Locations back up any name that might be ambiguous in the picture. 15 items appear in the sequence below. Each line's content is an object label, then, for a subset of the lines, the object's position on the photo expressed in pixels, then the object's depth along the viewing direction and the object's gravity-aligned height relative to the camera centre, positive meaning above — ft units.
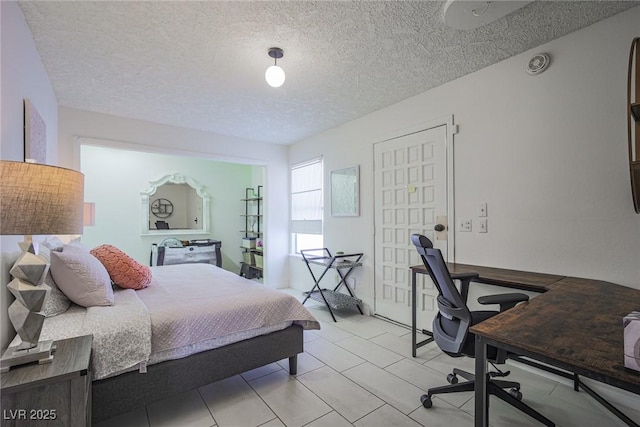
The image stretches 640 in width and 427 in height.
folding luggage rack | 11.70 -3.27
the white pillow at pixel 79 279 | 5.69 -1.33
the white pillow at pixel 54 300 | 5.43 -1.68
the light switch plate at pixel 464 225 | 8.71 -0.30
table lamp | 3.37 -0.10
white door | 9.55 +0.14
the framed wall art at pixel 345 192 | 12.40 +1.03
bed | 5.01 -2.47
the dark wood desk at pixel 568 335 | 2.81 -1.44
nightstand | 3.39 -2.22
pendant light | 7.09 +3.51
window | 14.73 +0.48
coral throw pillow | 7.34 -1.41
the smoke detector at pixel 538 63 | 7.09 +3.82
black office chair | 5.32 -2.20
